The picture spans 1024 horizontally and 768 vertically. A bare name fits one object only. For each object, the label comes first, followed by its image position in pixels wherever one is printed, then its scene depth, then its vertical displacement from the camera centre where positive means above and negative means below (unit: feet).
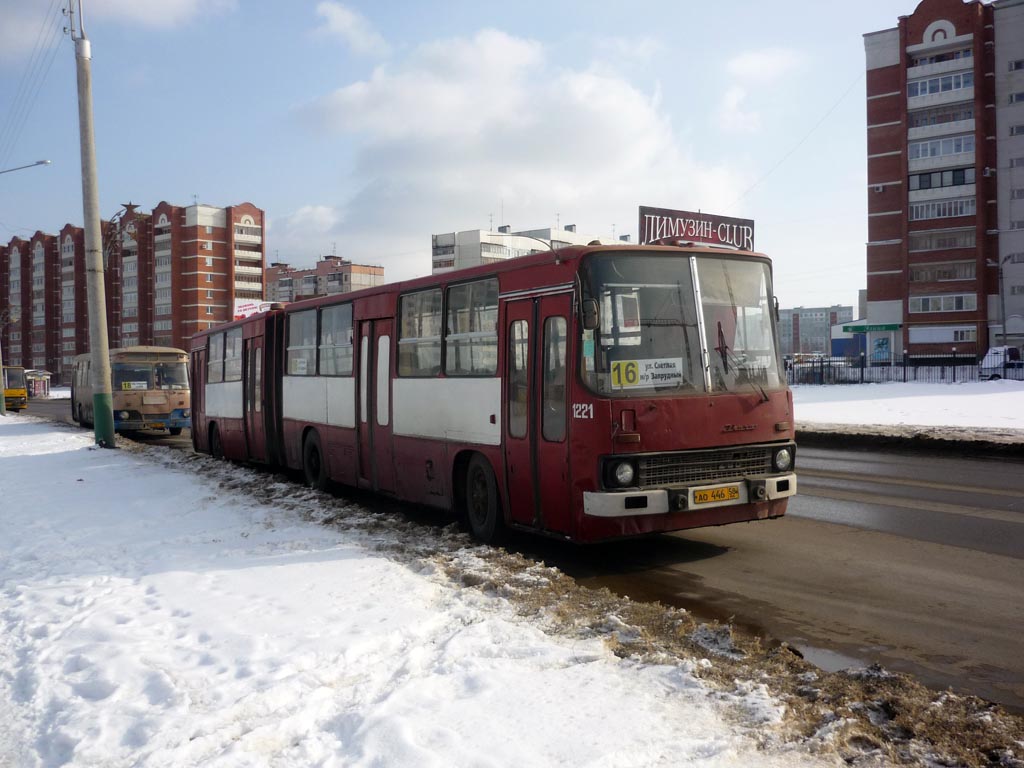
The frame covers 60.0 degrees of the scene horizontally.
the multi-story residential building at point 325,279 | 452.76 +52.06
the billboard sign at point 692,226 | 109.29 +18.96
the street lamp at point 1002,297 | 201.05 +19.02
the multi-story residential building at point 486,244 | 369.30 +57.06
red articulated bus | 24.97 -0.68
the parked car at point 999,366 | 148.25 -0.14
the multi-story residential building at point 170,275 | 401.90 +49.45
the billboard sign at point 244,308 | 213.66 +17.59
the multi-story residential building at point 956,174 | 231.91 +51.59
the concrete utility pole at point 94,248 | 68.39 +10.48
